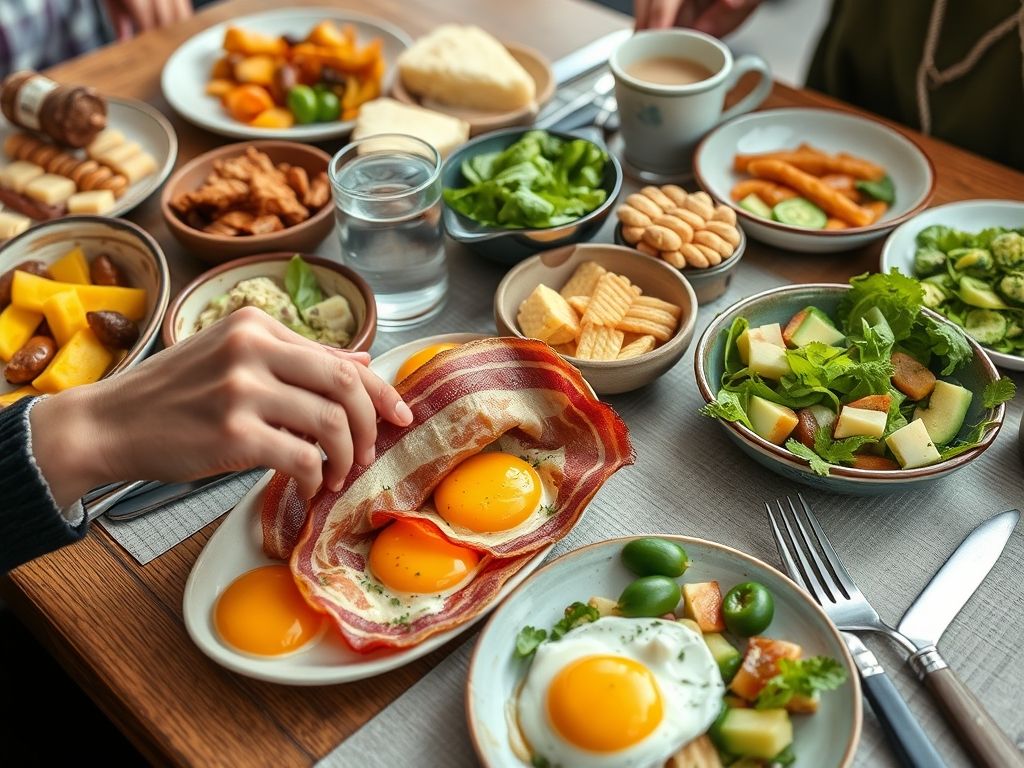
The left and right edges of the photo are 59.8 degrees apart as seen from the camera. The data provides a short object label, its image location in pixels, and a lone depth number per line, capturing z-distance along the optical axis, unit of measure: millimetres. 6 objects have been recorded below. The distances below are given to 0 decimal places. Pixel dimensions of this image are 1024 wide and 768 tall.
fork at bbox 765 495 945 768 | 992
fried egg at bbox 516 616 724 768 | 923
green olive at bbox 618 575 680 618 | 1056
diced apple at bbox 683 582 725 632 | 1068
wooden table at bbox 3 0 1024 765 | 1043
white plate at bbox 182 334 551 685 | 1028
